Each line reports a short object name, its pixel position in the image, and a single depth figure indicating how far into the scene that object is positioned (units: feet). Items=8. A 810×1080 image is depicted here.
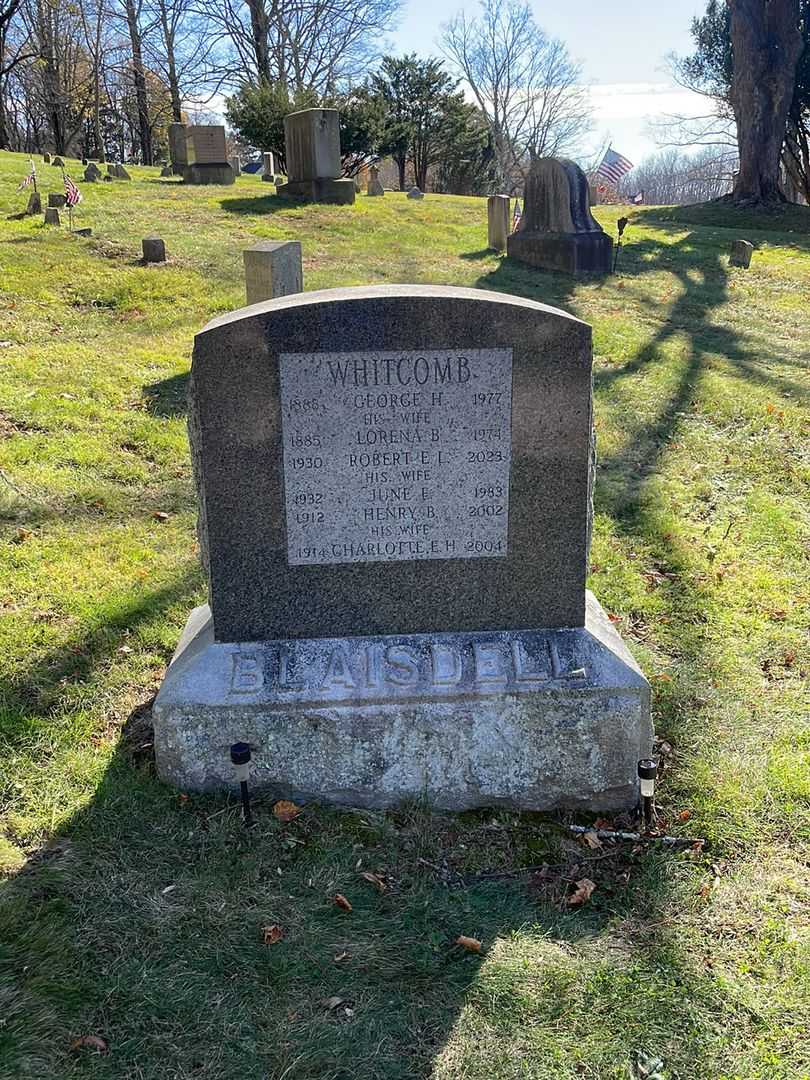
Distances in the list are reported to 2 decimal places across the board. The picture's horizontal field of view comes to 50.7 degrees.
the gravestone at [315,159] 62.44
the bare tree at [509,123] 195.42
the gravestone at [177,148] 85.51
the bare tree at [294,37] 134.93
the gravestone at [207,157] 78.12
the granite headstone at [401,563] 11.14
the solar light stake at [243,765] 10.89
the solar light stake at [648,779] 11.24
